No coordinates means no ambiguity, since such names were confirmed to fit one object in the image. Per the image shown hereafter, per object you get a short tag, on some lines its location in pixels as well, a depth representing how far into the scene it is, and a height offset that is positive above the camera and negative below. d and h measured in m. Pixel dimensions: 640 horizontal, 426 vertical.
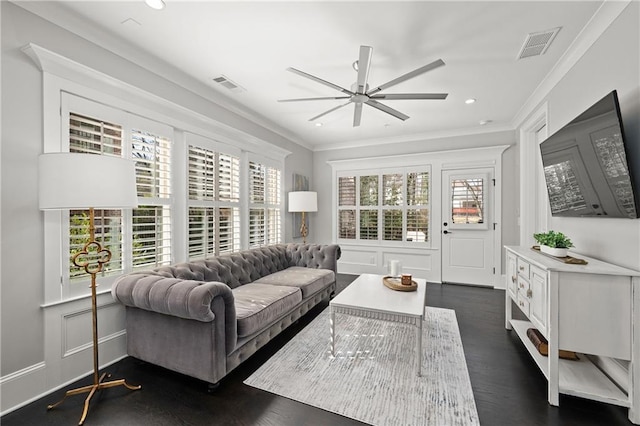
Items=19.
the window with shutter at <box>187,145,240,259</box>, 3.20 +0.12
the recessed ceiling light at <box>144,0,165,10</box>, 1.91 +1.44
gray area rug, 1.77 -1.26
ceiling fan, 2.01 +1.06
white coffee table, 2.20 -0.80
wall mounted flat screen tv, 1.75 +0.34
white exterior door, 4.73 -0.26
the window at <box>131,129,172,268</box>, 2.58 +0.11
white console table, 1.66 -0.70
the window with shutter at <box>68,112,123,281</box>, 2.13 -0.03
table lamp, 4.86 +0.18
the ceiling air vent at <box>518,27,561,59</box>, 2.27 +1.44
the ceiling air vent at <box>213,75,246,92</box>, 3.04 +1.45
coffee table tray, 2.79 -0.75
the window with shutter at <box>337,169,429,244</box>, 5.19 +0.09
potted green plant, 2.11 -0.26
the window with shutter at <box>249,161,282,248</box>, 4.21 +0.10
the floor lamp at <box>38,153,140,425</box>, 1.66 +0.16
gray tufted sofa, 1.93 -0.82
